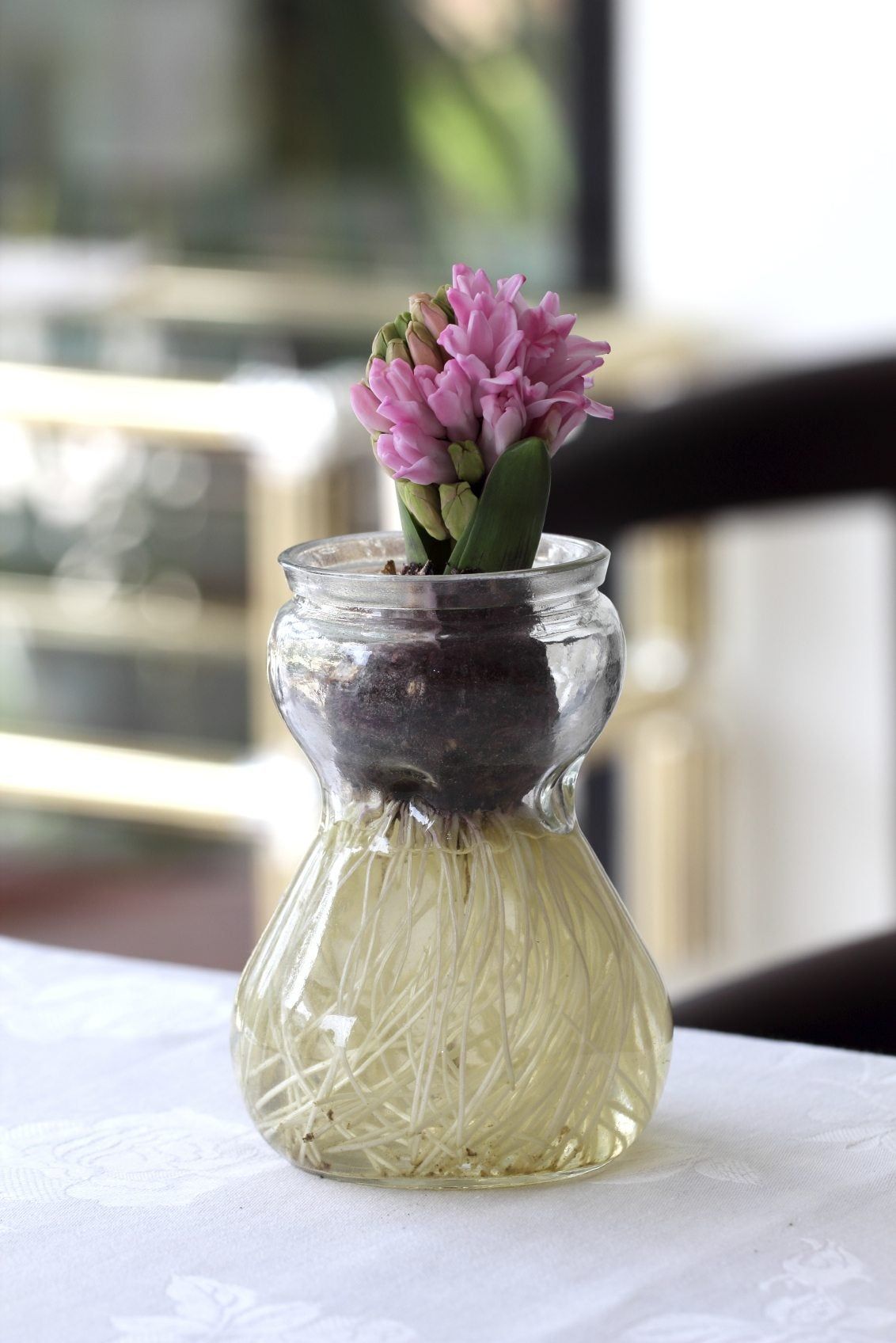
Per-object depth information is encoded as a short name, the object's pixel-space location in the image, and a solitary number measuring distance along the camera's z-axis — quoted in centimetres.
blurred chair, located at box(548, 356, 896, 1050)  163
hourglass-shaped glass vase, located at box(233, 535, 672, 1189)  89
